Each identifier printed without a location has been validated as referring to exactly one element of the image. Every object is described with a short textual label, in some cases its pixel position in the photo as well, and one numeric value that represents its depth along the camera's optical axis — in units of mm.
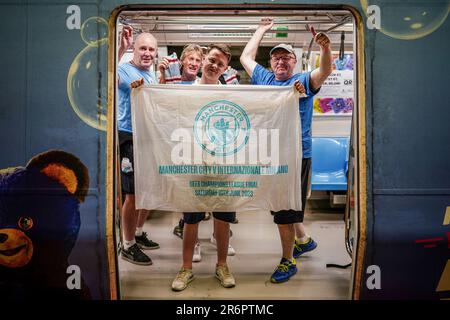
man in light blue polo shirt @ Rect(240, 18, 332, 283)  3150
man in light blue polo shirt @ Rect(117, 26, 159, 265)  3525
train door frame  2430
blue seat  5781
